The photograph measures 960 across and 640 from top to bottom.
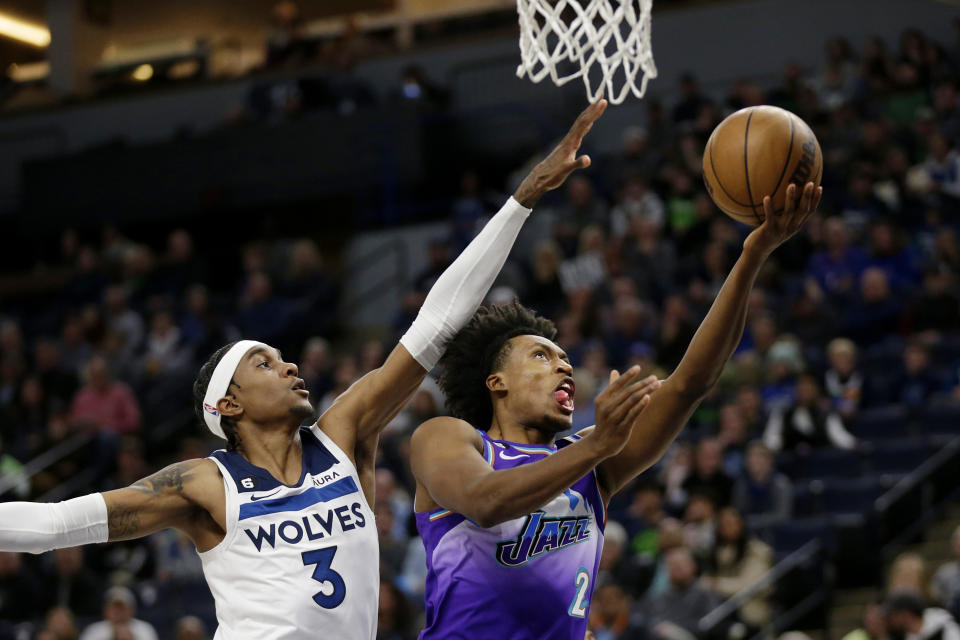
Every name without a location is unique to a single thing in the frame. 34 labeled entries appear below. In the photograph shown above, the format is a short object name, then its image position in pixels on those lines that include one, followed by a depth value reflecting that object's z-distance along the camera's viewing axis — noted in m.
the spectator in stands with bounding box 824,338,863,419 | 19.45
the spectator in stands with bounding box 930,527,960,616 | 15.35
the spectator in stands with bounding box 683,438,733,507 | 18.32
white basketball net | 10.11
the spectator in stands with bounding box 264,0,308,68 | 35.89
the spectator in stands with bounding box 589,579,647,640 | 16.44
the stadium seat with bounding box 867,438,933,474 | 18.33
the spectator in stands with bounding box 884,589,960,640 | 14.45
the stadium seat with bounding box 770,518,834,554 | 17.48
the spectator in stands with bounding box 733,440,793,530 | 18.25
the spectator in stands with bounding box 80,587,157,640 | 19.00
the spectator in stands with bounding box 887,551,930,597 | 15.44
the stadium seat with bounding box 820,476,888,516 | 17.99
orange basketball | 8.18
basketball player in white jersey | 7.90
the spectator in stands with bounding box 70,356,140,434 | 25.94
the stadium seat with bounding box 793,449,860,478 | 18.63
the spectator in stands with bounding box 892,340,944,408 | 19.28
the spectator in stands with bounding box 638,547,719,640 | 16.60
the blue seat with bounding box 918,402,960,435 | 18.63
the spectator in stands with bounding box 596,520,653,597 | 17.56
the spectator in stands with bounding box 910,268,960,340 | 20.40
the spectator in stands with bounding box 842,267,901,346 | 21.02
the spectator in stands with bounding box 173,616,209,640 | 17.59
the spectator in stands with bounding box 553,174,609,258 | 25.68
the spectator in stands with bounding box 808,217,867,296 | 22.08
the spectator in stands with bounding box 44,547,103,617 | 21.67
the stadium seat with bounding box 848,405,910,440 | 18.92
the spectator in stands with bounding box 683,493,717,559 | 17.77
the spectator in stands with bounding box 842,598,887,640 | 14.96
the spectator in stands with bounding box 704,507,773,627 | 17.14
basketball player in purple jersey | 7.56
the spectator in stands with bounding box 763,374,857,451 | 19.02
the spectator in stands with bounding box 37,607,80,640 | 19.56
